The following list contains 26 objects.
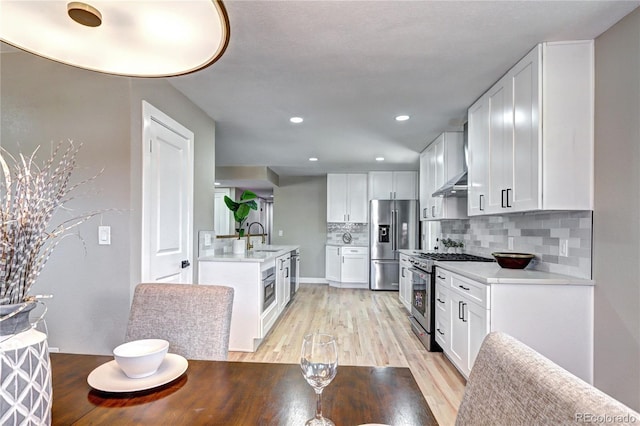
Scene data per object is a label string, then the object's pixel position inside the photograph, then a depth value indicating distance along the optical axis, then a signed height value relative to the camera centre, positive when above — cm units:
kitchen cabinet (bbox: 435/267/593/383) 202 -64
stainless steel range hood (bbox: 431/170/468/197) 323 +28
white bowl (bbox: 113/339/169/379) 95 -45
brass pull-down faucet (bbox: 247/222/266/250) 442 -44
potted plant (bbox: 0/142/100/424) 64 -19
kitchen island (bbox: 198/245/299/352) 319 -73
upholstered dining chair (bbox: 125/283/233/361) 134 -44
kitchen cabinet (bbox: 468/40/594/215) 203 +58
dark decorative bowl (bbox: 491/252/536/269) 250 -34
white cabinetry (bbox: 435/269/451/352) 288 -89
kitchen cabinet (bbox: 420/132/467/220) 383 +55
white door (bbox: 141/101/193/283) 226 +11
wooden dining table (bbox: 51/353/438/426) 82 -52
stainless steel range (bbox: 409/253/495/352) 326 -83
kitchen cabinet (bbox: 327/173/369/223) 658 +36
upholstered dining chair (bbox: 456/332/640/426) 46 -31
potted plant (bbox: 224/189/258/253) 379 +7
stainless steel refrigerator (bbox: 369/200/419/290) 610 -42
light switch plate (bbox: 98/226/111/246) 210 -15
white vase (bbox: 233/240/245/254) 378 -37
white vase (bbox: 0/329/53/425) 63 -34
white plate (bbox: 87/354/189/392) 93 -50
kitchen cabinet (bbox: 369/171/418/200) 632 +59
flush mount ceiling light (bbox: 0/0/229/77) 86 +52
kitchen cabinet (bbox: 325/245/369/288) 637 -102
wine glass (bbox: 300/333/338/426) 79 -37
